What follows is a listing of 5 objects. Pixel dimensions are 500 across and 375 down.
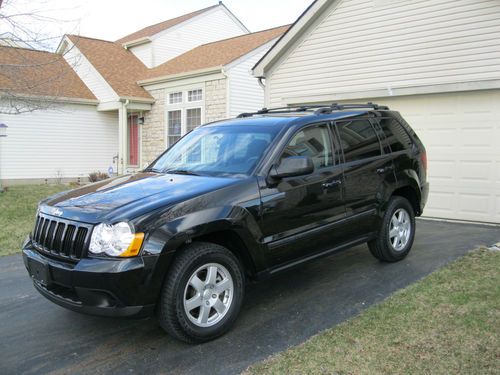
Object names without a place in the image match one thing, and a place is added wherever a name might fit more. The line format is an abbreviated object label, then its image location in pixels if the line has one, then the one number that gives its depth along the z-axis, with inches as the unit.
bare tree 379.9
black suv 135.1
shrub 660.1
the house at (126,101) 623.2
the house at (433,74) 322.0
